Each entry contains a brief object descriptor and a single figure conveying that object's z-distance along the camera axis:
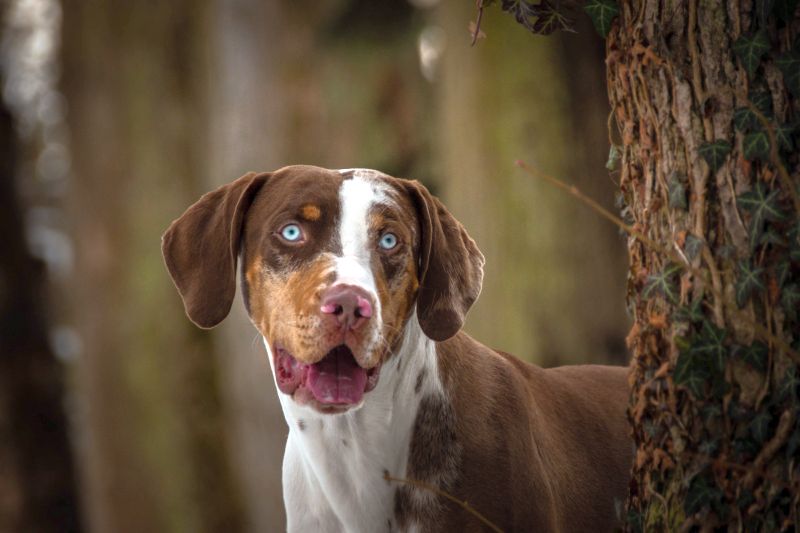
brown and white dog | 4.46
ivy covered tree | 4.11
